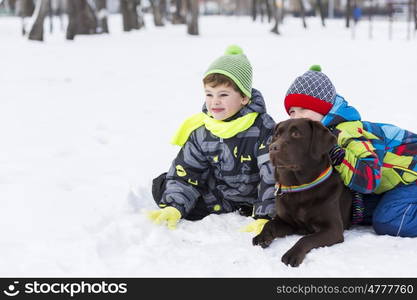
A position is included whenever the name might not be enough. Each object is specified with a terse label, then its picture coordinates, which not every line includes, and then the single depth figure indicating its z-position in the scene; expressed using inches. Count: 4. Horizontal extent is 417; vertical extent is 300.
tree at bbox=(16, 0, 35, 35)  889.5
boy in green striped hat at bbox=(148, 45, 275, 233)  166.6
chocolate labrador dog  139.0
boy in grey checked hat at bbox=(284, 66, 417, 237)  147.6
